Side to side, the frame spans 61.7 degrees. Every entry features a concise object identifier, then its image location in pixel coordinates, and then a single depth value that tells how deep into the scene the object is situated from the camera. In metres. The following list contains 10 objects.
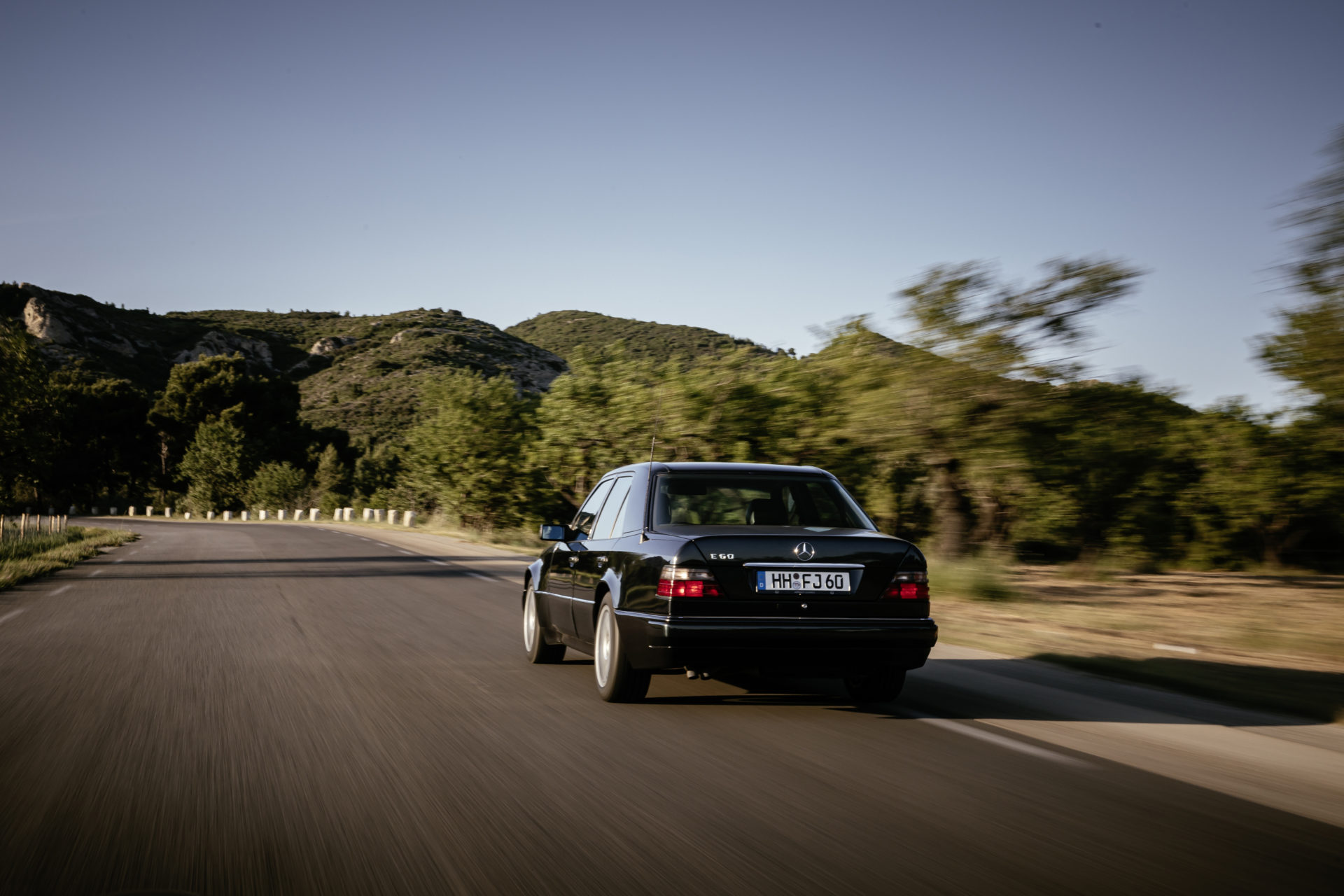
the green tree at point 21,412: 28.55
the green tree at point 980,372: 17.95
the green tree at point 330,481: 75.44
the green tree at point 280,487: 76.50
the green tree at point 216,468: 80.44
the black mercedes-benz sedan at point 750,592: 6.51
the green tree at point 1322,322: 10.43
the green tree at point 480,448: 44.16
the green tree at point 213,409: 88.00
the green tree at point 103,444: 82.44
